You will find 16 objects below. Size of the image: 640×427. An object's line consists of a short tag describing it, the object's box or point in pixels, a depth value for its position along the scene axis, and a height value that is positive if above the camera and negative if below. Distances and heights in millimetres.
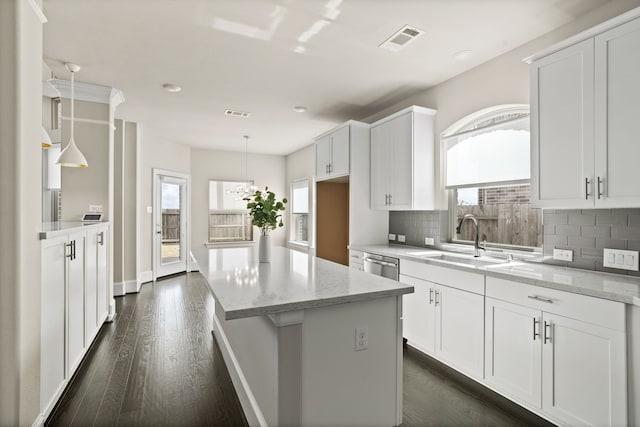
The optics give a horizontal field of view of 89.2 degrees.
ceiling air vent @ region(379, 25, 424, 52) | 2576 +1455
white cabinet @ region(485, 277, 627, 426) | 1713 -838
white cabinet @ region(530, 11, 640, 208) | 1861 +596
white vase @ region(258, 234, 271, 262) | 2445 -272
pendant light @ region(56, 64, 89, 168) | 3120 +541
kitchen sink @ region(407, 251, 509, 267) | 2770 -421
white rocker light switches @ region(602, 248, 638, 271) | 2068 -298
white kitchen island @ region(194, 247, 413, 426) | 1521 -682
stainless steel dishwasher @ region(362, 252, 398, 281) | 3330 -558
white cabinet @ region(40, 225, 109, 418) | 2010 -695
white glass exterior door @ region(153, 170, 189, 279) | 6258 -206
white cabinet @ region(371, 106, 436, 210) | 3547 +613
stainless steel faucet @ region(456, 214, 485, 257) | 3094 -277
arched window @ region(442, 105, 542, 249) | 2850 +368
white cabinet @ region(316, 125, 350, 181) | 4266 +841
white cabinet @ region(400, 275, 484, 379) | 2465 -935
